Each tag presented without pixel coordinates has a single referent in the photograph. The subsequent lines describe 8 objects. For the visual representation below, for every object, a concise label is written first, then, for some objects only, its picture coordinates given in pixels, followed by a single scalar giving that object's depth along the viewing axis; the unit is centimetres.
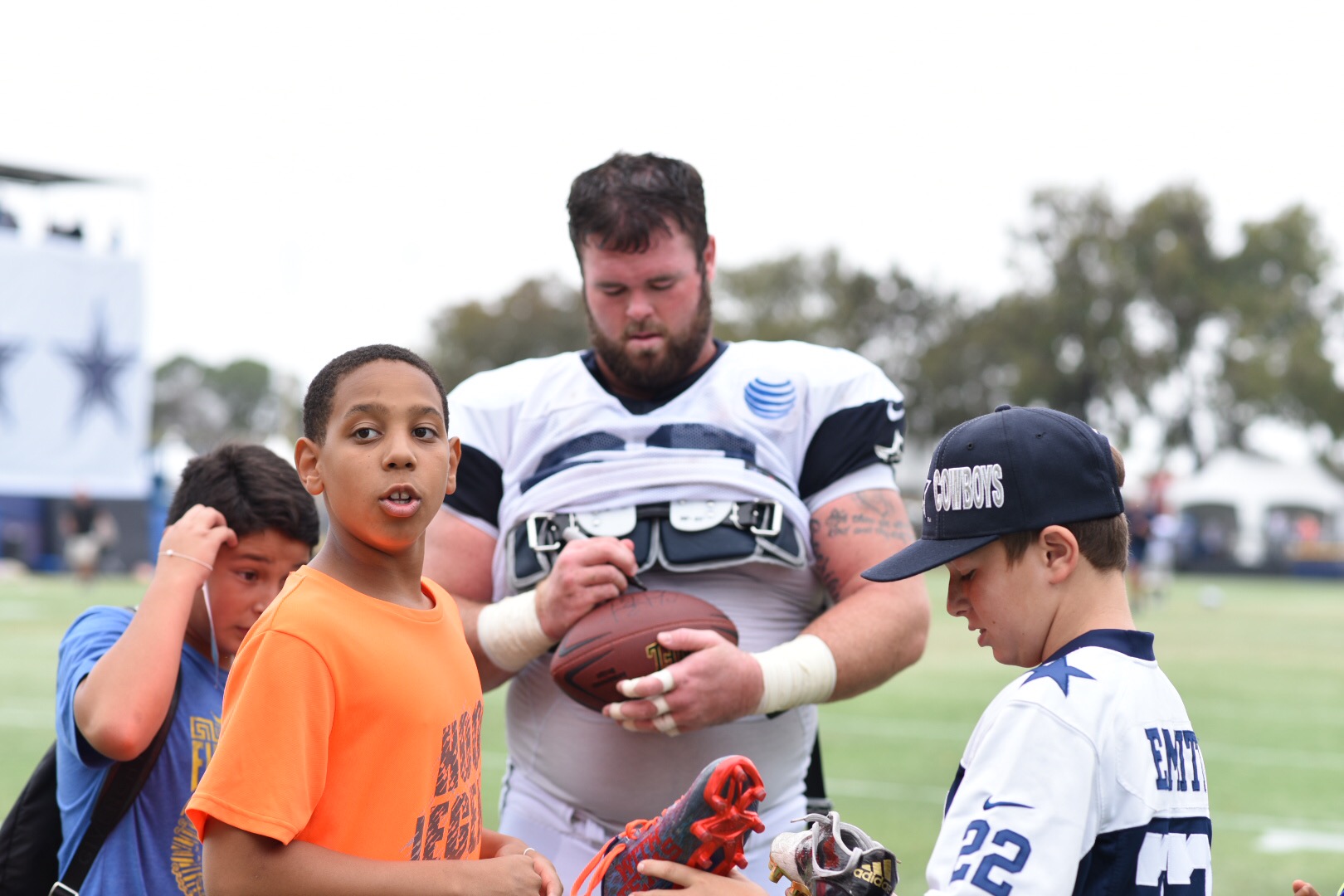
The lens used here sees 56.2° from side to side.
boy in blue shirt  231
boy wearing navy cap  165
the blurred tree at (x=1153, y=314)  4388
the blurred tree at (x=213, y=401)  7381
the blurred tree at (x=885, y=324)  4684
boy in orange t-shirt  170
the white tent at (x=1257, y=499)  3778
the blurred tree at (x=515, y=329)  4716
